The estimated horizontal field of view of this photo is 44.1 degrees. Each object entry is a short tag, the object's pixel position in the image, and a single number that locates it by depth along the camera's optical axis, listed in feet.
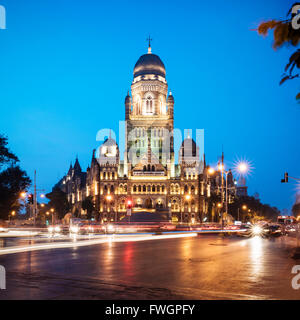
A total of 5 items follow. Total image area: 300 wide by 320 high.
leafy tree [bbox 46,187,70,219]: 363.60
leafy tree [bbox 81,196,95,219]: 328.90
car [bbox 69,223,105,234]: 157.78
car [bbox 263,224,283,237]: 137.00
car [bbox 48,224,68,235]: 163.66
